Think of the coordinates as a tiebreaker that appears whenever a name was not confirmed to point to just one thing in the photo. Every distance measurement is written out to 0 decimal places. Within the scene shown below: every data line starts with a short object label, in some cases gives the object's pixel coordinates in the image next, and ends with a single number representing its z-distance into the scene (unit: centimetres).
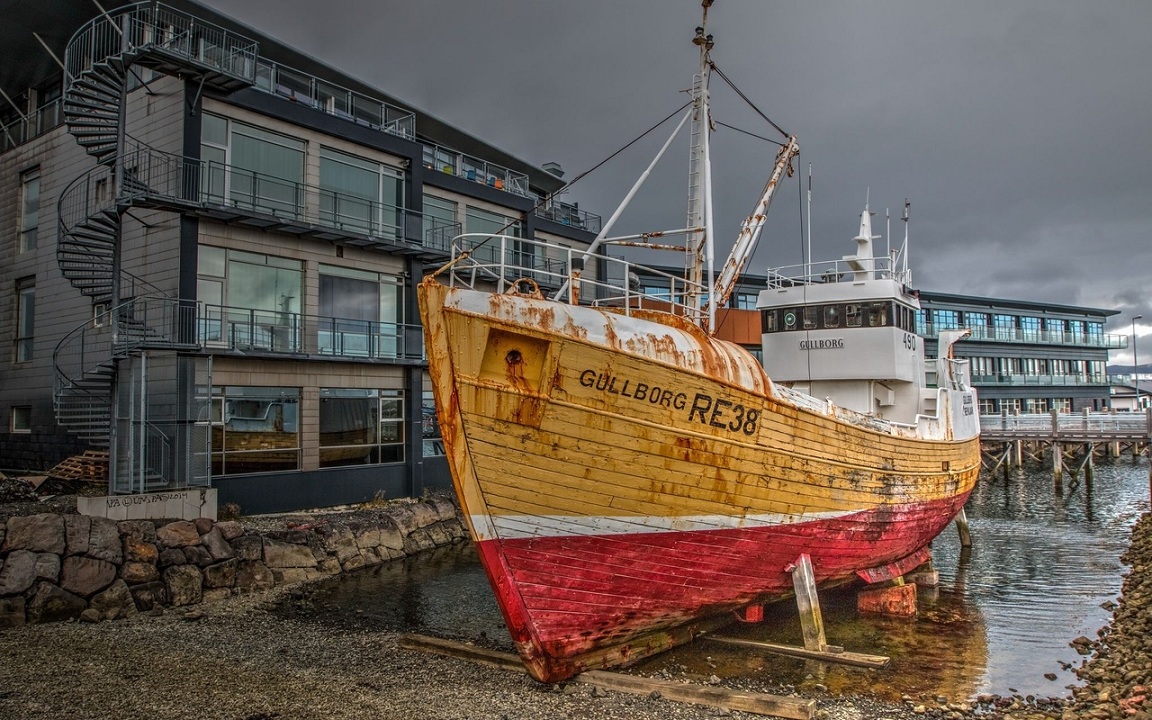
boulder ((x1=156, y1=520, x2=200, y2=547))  1401
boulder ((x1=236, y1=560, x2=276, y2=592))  1463
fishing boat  898
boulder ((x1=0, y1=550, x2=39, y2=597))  1182
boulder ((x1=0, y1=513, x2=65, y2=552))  1232
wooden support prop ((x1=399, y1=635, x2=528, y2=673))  1004
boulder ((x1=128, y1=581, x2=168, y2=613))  1295
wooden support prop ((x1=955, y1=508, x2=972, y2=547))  2138
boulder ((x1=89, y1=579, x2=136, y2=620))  1236
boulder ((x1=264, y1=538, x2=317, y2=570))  1553
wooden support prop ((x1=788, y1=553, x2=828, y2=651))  1096
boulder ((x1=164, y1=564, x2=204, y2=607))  1341
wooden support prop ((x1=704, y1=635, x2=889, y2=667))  1077
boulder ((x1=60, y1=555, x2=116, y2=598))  1238
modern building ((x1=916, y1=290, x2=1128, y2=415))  5988
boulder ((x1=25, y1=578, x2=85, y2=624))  1185
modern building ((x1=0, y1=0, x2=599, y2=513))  1759
